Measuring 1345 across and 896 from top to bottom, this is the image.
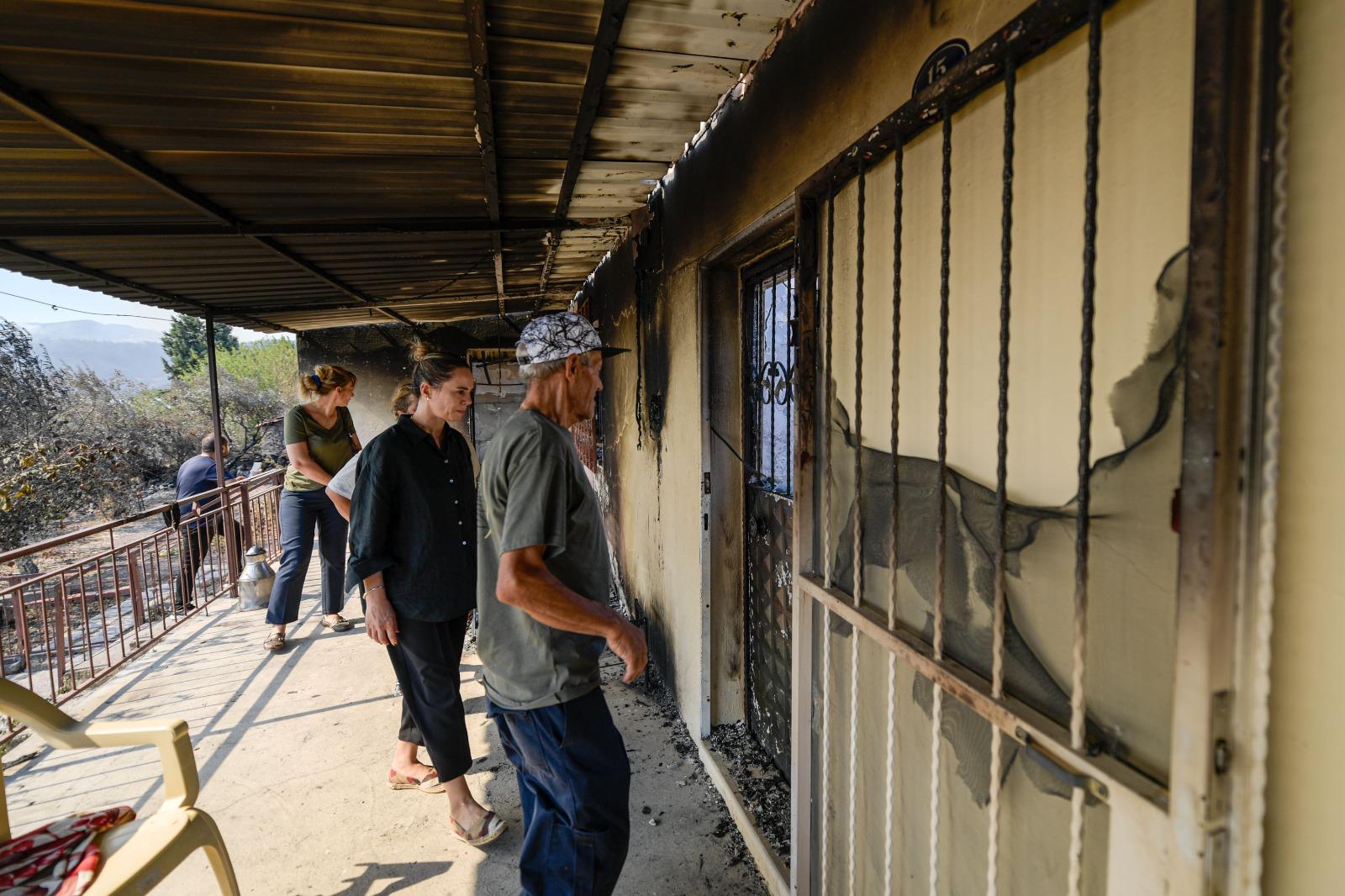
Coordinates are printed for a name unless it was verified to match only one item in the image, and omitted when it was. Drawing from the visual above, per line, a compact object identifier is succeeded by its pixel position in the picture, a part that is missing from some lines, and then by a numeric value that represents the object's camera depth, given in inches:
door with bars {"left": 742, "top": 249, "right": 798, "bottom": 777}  104.7
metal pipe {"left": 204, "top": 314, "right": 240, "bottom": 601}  237.9
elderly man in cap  65.6
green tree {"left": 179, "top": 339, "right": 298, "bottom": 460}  738.2
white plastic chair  67.6
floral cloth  63.1
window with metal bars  36.7
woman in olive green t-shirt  169.8
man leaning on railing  223.2
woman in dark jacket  99.0
